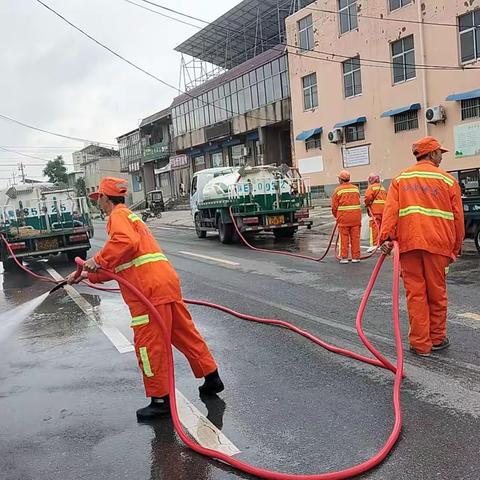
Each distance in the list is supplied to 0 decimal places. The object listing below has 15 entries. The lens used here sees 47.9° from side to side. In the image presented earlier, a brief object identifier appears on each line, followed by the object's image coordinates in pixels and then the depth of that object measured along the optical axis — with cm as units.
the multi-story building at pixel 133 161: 5759
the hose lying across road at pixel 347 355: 285
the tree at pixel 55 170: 7344
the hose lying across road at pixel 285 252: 1078
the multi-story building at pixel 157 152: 5078
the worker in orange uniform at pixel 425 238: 460
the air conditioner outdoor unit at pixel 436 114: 2114
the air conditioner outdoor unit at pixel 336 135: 2647
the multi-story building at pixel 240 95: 3309
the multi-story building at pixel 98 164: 7088
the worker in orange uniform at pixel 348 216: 1023
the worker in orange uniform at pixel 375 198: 1089
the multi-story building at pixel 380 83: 2069
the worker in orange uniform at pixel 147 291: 372
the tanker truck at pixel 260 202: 1479
